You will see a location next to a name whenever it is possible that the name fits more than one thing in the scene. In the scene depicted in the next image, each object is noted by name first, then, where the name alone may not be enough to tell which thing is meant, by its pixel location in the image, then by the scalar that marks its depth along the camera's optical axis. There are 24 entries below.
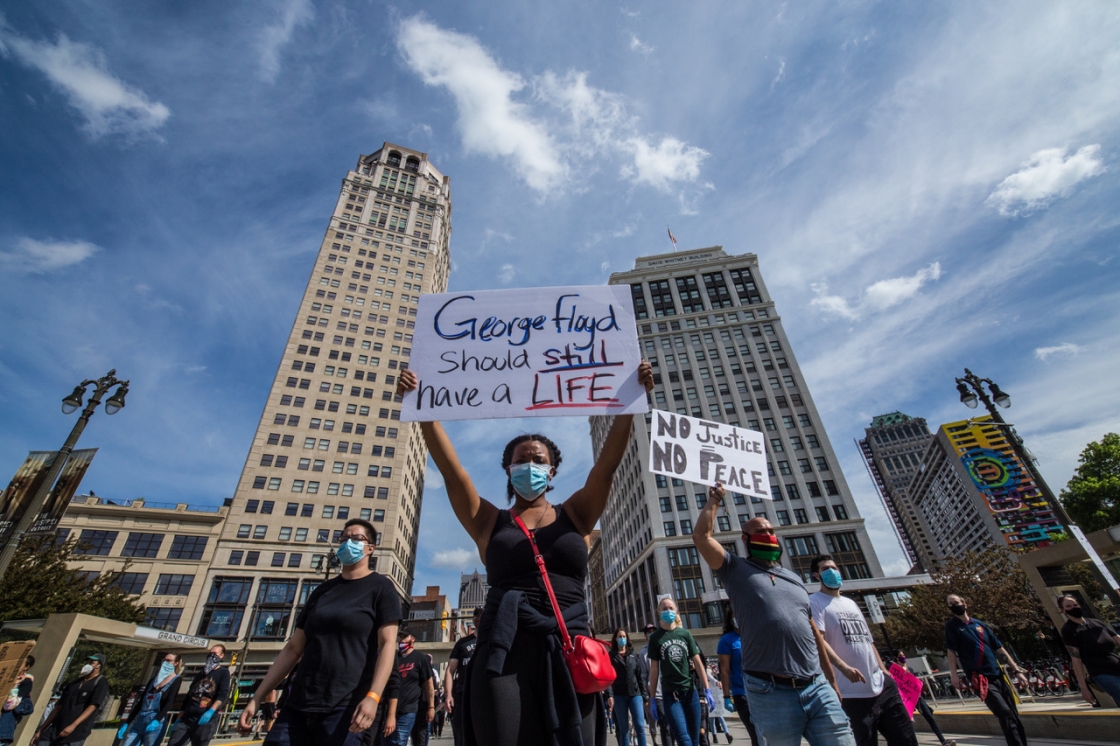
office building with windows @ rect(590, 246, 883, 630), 48.91
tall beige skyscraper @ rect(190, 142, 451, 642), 47.00
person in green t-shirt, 5.78
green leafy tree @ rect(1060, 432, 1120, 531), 40.97
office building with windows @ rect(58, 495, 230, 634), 43.97
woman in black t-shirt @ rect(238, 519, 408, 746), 3.19
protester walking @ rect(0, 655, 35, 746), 9.70
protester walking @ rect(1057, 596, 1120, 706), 5.88
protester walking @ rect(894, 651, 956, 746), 6.51
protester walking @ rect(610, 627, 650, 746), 6.96
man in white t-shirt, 4.36
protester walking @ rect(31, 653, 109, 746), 6.91
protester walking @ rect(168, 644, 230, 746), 6.93
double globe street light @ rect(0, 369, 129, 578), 9.35
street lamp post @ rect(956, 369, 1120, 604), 9.29
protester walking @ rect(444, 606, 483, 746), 6.79
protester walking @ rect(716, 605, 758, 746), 6.65
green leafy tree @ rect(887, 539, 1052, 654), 29.08
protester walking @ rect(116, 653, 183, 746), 7.14
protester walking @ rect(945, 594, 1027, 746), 5.03
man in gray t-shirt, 3.38
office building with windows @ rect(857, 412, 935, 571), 187.88
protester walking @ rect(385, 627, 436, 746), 6.62
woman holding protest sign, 2.10
